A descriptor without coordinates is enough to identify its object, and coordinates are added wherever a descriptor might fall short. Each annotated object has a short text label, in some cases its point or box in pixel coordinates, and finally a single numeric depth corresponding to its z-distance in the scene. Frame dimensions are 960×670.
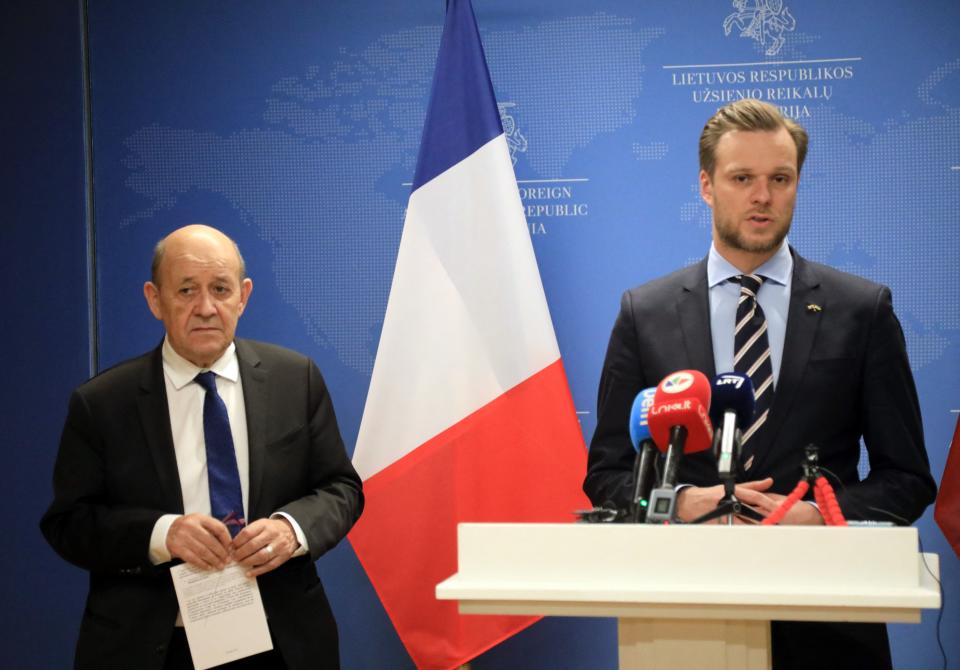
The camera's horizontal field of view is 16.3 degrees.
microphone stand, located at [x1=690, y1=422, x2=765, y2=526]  4.75
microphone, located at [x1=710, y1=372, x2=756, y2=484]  4.91
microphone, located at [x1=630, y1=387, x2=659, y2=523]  4.77
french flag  5.87
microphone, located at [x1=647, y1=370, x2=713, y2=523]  4.77
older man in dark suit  5.25
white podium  4.62
